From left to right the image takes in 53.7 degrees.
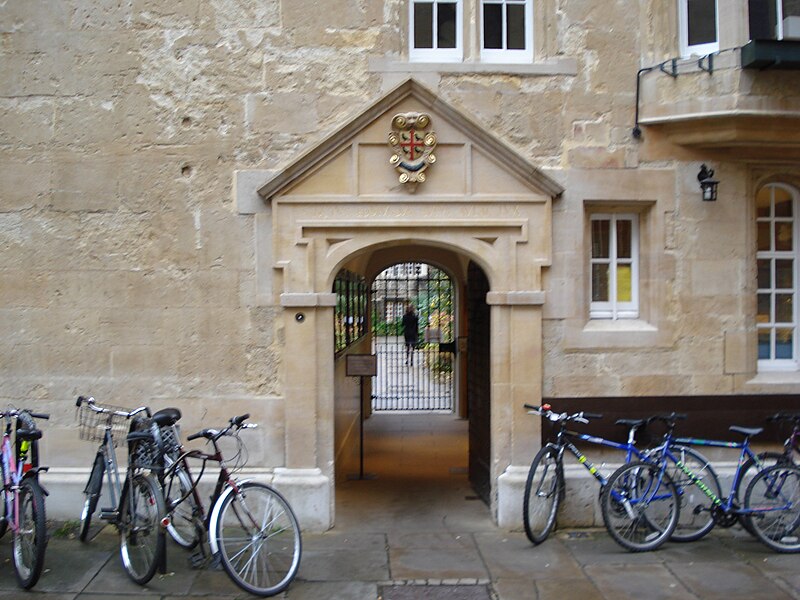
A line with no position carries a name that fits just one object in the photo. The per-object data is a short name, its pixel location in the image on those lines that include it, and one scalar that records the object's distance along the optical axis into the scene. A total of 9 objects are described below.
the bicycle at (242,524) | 5.38
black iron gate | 16.22
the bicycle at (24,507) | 5.41
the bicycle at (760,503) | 6.36
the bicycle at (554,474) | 6.48
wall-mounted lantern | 6.86
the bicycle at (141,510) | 5.48
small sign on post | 8.60
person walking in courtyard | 19.64
